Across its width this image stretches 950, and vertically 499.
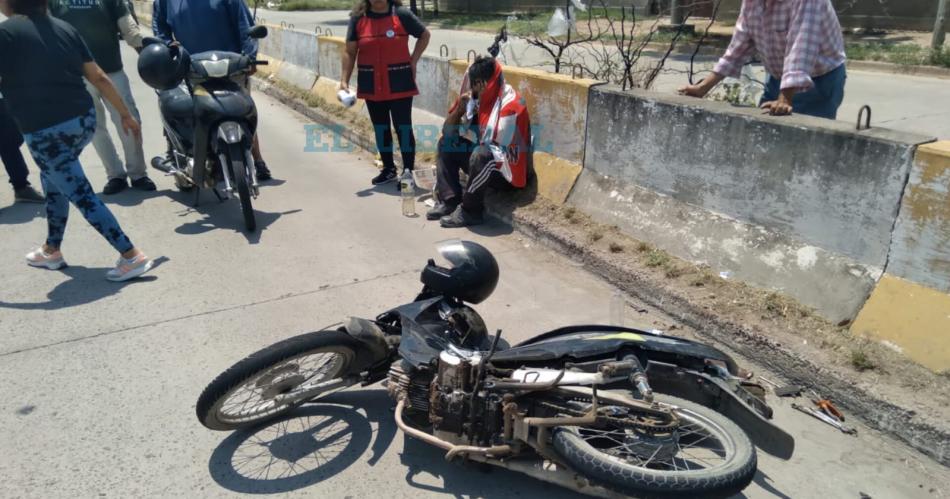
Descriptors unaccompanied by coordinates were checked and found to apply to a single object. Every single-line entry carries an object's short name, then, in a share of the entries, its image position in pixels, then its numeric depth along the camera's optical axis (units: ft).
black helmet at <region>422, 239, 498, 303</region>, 9.86
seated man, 17.71
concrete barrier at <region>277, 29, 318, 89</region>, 35.78
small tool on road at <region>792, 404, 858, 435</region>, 9.93
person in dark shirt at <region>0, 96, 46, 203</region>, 19.77
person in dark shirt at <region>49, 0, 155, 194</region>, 19.65
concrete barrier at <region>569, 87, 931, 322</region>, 11.33
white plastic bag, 20.39
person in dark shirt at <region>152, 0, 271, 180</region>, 20.24
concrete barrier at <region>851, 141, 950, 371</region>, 10.17
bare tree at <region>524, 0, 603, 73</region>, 20.03
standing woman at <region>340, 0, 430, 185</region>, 20.66
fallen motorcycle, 7.72
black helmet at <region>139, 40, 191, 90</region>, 17.87
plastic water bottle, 19.63
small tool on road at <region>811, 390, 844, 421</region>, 10.24
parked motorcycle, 17.90
